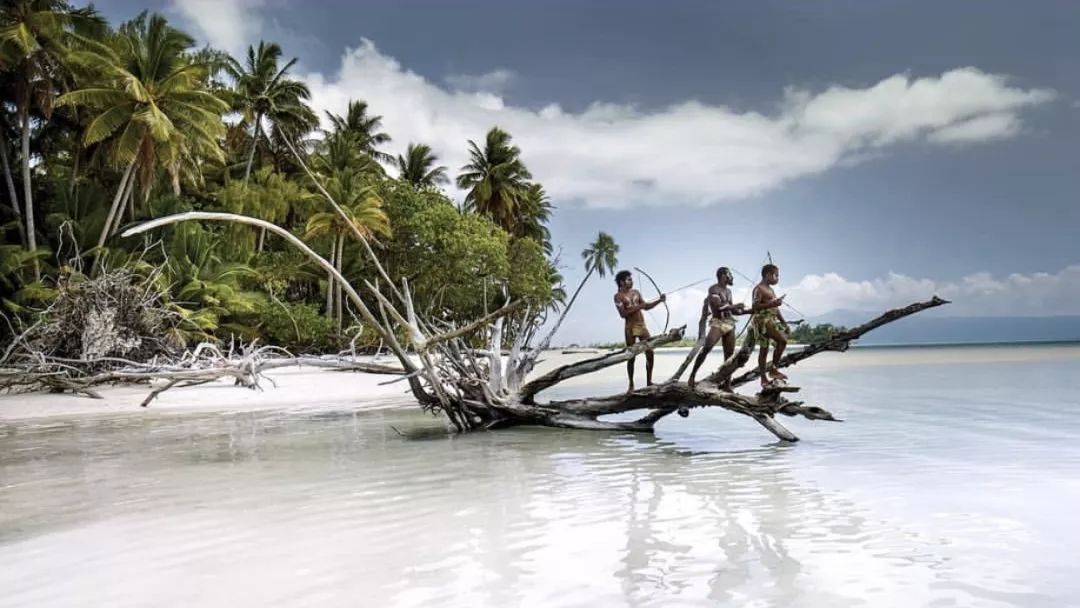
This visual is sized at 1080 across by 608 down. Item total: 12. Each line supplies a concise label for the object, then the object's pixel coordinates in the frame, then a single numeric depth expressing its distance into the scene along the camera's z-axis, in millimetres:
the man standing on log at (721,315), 8375
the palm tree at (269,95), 32656
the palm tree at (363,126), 40688
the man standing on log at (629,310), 9453
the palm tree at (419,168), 43281
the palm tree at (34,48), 20516
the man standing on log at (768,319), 8094
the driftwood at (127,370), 10133
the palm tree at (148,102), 21188
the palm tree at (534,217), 49341
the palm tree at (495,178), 45250
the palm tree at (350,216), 28641
